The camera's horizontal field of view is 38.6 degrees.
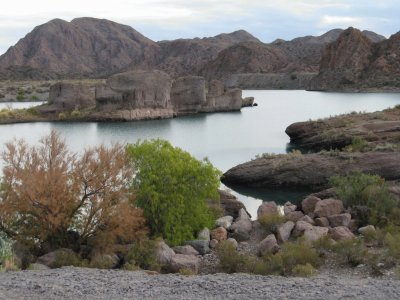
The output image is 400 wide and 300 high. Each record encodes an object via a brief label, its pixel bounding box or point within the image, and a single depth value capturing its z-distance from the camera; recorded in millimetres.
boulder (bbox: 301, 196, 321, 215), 19562
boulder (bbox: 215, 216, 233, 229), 18000
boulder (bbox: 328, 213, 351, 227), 17531
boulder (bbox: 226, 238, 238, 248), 15340
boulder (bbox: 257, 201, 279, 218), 19361
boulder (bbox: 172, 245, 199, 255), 15173
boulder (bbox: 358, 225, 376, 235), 15866
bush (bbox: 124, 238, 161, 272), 13750
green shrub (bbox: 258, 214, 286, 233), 17750
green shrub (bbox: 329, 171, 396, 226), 17828
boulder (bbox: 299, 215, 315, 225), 17766
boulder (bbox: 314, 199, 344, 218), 18438
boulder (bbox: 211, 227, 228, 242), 16786
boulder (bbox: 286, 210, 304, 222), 18406
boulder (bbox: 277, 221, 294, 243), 16328
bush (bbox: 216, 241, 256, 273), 13664
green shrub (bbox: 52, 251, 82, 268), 13617
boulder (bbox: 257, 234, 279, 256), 15055
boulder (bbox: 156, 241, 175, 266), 14102
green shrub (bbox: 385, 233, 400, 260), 13164
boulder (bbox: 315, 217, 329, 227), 17581
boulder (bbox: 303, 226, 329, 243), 15610
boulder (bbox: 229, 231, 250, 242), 16875
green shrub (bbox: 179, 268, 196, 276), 12848
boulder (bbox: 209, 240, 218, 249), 16188
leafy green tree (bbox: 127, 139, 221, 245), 16281
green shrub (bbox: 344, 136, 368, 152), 30416
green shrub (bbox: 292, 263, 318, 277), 12402
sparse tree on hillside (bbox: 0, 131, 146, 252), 14500
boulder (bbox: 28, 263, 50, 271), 12675
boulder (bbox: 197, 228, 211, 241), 16473
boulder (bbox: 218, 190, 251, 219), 20078
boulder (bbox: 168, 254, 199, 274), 13711
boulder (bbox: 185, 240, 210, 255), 15508
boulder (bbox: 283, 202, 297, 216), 20016
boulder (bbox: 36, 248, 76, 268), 13781
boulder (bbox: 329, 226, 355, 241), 15805
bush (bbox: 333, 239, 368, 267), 13570
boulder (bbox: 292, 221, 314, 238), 16672
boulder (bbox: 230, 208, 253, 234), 17547
